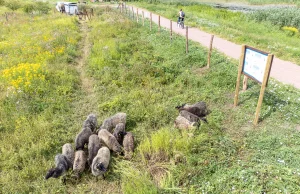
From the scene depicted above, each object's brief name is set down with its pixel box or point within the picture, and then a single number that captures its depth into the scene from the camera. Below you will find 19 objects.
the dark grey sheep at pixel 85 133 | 4.77
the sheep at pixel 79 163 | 4.22
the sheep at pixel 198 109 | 5.39
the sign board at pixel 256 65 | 4.41
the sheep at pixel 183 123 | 4.80
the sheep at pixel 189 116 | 5.00
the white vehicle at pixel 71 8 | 24.05
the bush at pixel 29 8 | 25.57
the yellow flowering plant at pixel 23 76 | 7.31
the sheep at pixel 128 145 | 4.46
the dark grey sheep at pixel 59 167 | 4.05
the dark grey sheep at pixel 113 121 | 5.26
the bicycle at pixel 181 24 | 15.48
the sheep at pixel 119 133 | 4.87
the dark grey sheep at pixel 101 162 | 4.06
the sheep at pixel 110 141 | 4.57
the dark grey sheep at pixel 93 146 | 4.42
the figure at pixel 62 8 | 24.83
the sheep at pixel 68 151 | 4.44
